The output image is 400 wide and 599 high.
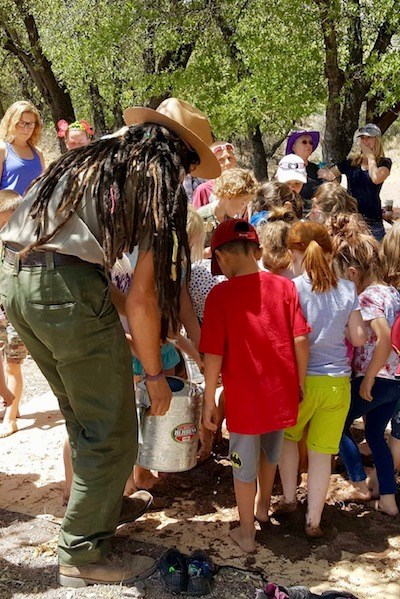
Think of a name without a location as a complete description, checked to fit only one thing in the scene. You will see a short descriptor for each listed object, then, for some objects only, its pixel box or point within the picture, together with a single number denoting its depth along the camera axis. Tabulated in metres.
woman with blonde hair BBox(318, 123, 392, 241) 6.54
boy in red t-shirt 3.18
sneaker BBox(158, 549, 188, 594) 2.87
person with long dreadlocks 2.69
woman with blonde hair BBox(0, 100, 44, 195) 5.62
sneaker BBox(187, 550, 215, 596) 2.88
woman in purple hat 6.42
